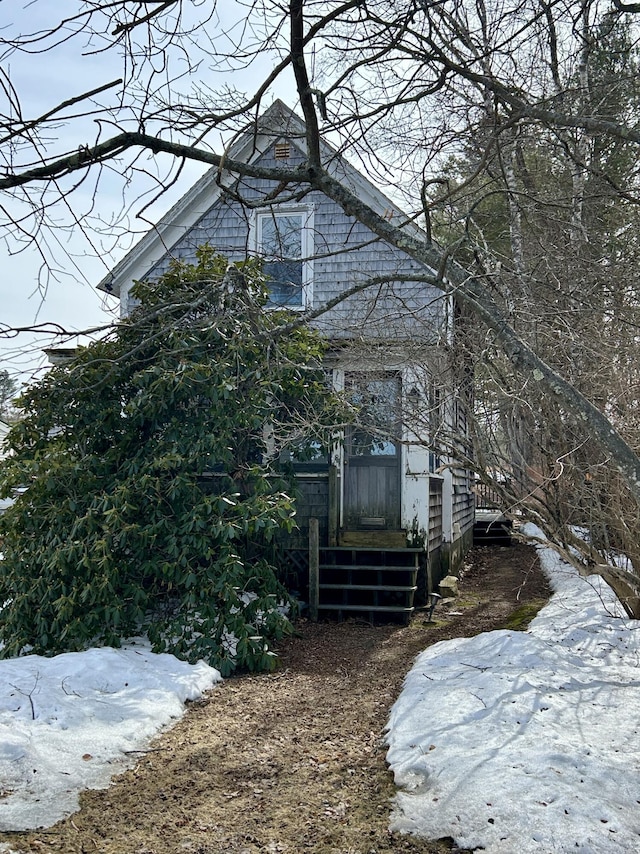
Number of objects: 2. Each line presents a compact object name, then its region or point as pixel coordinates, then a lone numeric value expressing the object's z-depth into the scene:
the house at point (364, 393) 8.76
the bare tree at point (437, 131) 3.30
